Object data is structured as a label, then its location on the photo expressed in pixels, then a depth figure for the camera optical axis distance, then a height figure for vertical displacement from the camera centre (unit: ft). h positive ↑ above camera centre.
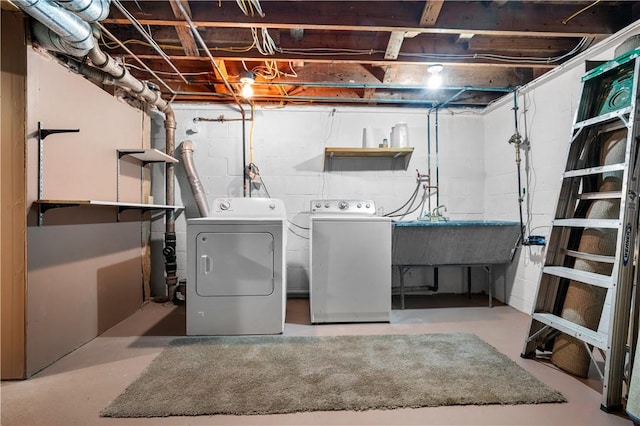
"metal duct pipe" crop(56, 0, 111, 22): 5.31 +3.52
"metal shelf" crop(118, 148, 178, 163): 9.04 +1.63
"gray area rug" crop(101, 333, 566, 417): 5.21 -3.27
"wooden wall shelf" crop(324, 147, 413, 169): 11.05 +2.08
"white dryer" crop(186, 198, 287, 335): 8.03 -1.78
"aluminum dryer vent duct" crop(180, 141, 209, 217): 11.27 +0.97
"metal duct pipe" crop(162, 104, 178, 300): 11.02 -0.32
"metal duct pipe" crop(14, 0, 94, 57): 5.22 +3.33
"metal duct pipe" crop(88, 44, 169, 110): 7.25 +3.51
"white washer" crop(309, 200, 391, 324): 9.02 -1.72
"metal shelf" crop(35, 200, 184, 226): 5.90 +0.06
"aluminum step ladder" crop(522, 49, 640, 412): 5.08 -0.24
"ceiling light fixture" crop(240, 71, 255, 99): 9.63 +3.98
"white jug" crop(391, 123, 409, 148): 11.30 +2.69
